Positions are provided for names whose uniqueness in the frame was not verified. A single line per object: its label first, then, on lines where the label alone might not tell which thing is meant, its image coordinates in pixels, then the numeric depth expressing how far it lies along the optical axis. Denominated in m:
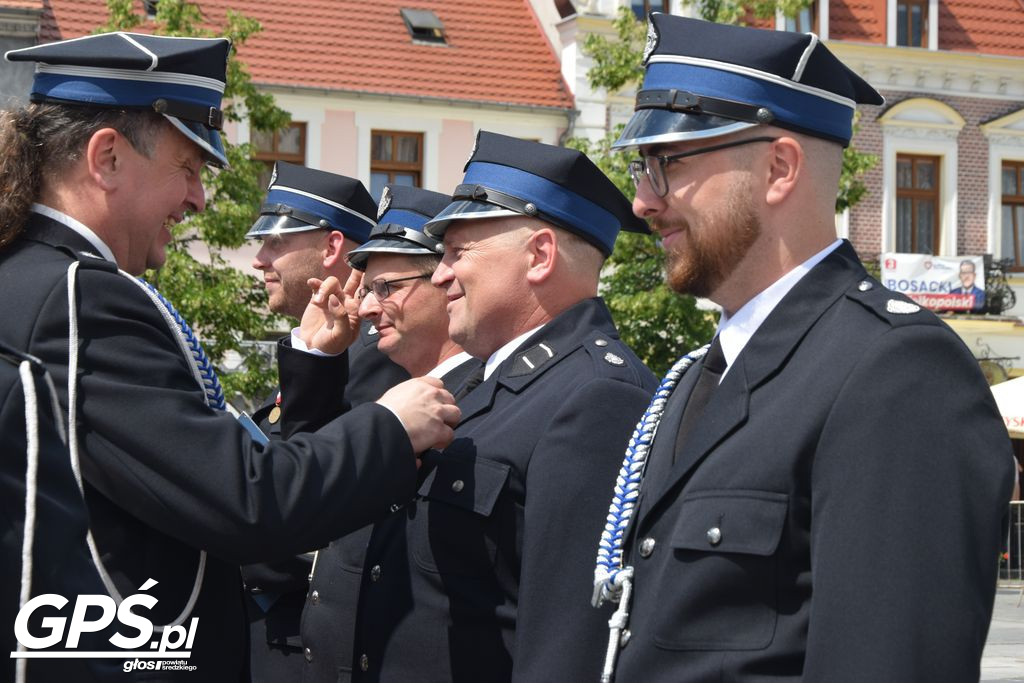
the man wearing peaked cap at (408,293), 5.20
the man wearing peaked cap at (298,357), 4.69
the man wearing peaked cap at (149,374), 2.90
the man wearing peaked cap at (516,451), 3.40
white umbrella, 15.89
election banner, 24.31
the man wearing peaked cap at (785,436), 2.33
